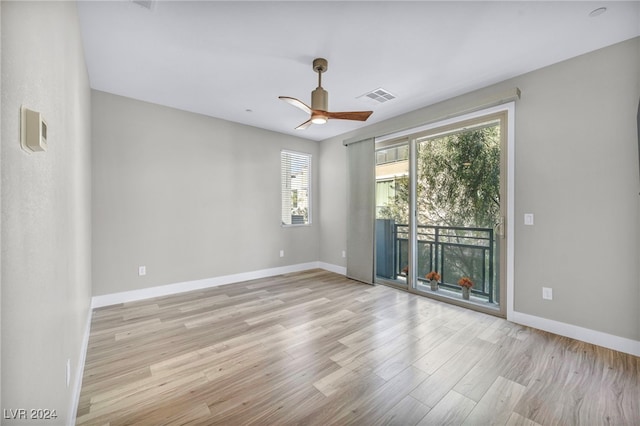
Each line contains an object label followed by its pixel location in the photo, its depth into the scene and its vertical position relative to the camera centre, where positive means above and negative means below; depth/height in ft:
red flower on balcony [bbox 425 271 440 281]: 12.46 -3.03
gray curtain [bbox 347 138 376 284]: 14.64 +0.04
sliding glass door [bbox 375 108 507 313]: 10.75 +0.13
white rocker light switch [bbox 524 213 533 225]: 9.31 -0.25
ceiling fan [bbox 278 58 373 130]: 8.34 +3.41
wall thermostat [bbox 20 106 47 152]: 2.69 +0.84
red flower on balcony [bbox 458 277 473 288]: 11.47 -3.08
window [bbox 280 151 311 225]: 16.96 +1.63
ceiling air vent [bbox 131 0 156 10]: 6.15 +4.90
